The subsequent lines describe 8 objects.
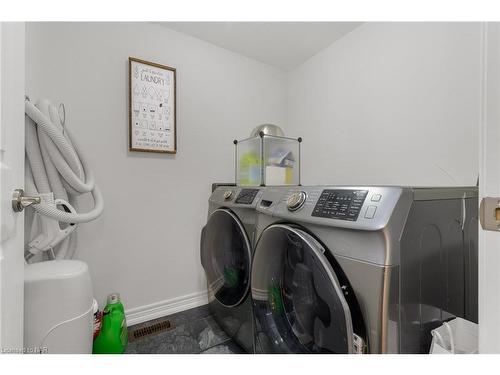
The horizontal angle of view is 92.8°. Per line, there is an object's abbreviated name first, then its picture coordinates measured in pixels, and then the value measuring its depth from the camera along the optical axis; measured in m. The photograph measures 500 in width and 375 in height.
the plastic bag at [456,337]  0.67
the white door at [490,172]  0.44
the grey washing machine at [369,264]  0.64
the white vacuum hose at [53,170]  1.08
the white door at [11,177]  0.59
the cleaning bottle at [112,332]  1.22
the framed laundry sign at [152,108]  1.52
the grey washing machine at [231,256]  1.20
